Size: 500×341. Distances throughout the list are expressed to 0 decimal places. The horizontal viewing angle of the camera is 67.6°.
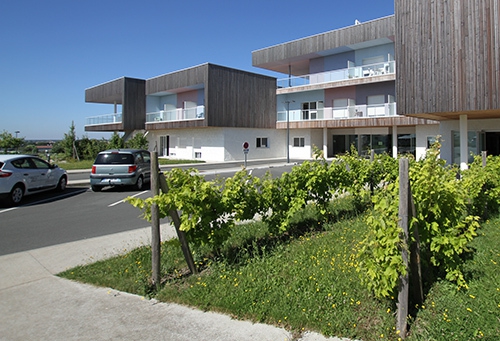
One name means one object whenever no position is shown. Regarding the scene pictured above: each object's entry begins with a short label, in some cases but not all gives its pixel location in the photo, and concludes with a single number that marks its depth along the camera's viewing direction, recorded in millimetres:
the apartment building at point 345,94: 29125
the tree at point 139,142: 35219
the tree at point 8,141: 43406
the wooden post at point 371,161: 9242
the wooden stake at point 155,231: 4957
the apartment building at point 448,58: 14398
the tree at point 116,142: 35188
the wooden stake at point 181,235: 5051
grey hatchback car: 14867
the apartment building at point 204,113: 33750
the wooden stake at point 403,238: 3578
